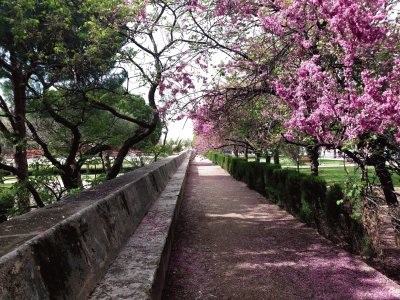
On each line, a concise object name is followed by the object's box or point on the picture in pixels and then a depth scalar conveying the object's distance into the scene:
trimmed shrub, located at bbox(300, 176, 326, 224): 7.04
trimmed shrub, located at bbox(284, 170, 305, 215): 8.52
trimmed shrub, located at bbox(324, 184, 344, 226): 6.22
